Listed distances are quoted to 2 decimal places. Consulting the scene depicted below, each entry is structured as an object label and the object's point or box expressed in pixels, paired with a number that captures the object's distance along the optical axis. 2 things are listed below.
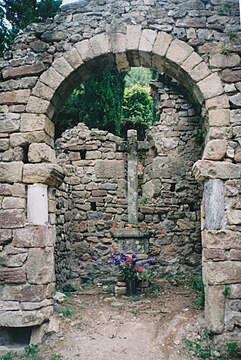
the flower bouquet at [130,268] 6.04
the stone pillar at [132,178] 7.66
